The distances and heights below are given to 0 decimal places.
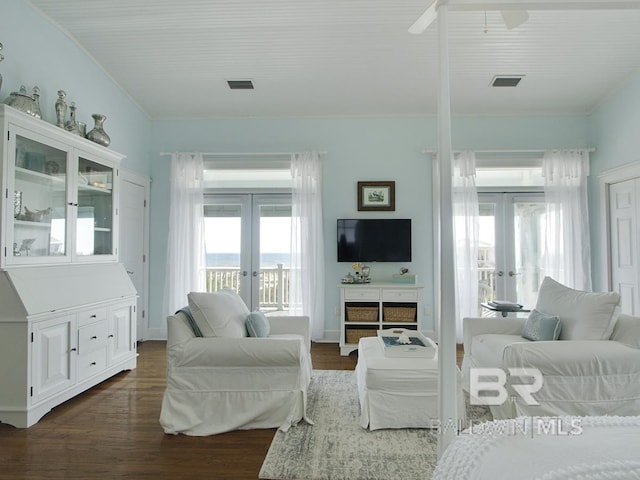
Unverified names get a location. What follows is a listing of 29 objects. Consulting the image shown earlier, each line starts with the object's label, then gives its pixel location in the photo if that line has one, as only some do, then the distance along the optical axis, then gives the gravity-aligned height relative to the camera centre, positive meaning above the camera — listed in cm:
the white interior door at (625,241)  387 +6
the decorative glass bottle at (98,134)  329 +107
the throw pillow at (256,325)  264 -56
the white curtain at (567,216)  442 +38
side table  357 -61
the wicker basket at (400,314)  411 -75
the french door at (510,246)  464 +2
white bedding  74 -48
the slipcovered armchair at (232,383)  230 -85
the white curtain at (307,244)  454 +6
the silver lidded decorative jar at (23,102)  253 +105
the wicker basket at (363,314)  415 -75
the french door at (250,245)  478 +6
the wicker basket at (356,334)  411 -96
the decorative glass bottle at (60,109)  296 +117
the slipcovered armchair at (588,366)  214 -70
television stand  411 -69
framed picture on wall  464 +68
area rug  184 -113
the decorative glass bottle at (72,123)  305 +109
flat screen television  457 +11
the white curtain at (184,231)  457 +24
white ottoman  225 -93
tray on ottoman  245 -69
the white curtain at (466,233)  444 +19
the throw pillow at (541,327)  252 -57
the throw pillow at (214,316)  243 -45
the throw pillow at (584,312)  235 -44
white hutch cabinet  236 -17
